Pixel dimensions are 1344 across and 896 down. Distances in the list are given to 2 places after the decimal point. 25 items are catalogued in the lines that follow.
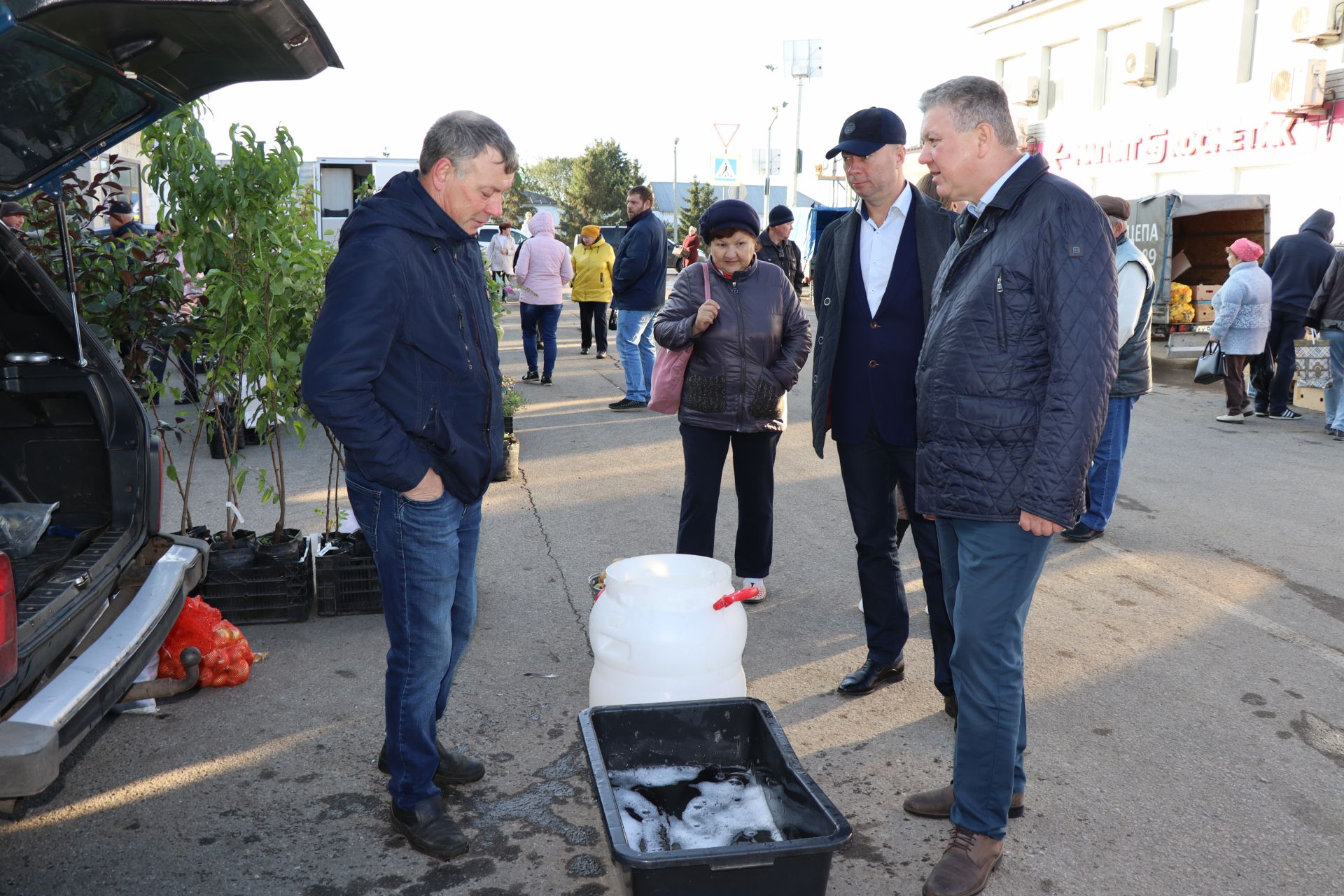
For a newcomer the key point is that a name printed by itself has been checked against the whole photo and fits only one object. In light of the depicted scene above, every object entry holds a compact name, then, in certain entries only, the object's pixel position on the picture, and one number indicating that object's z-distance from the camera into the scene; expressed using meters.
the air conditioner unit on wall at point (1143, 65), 25.00
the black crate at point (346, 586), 5.12
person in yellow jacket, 13.37
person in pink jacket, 12.61
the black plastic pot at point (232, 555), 4.98
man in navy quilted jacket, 2.82
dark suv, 2.83
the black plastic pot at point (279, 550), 5.06
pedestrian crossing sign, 31.00
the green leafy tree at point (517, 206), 57.76
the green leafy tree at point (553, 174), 93.62
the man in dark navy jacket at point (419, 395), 2.83
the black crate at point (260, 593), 4.96
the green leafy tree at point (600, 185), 76.69
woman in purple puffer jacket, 4.97
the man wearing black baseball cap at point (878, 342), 4.06
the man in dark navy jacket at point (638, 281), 11.12
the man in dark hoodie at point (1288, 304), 11.59
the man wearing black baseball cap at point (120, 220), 5.43
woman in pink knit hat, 11.11
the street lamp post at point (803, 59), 36.66
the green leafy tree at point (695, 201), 69.75
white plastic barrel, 3.55
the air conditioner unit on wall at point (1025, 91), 29.69
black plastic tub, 2.31
